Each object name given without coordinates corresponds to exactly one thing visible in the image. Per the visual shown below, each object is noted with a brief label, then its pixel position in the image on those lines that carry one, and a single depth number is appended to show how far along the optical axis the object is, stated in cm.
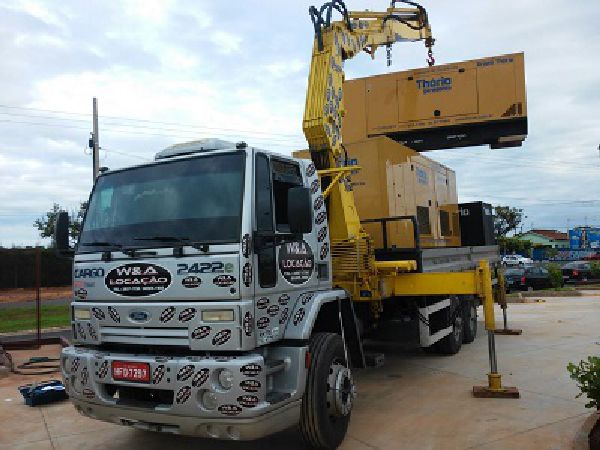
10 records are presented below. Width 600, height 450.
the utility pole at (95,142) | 2248
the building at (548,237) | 8660
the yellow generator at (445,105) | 820
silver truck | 374
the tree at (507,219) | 7125
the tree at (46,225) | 4363
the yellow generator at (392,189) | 660
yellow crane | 569
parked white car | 4807
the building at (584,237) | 5934
